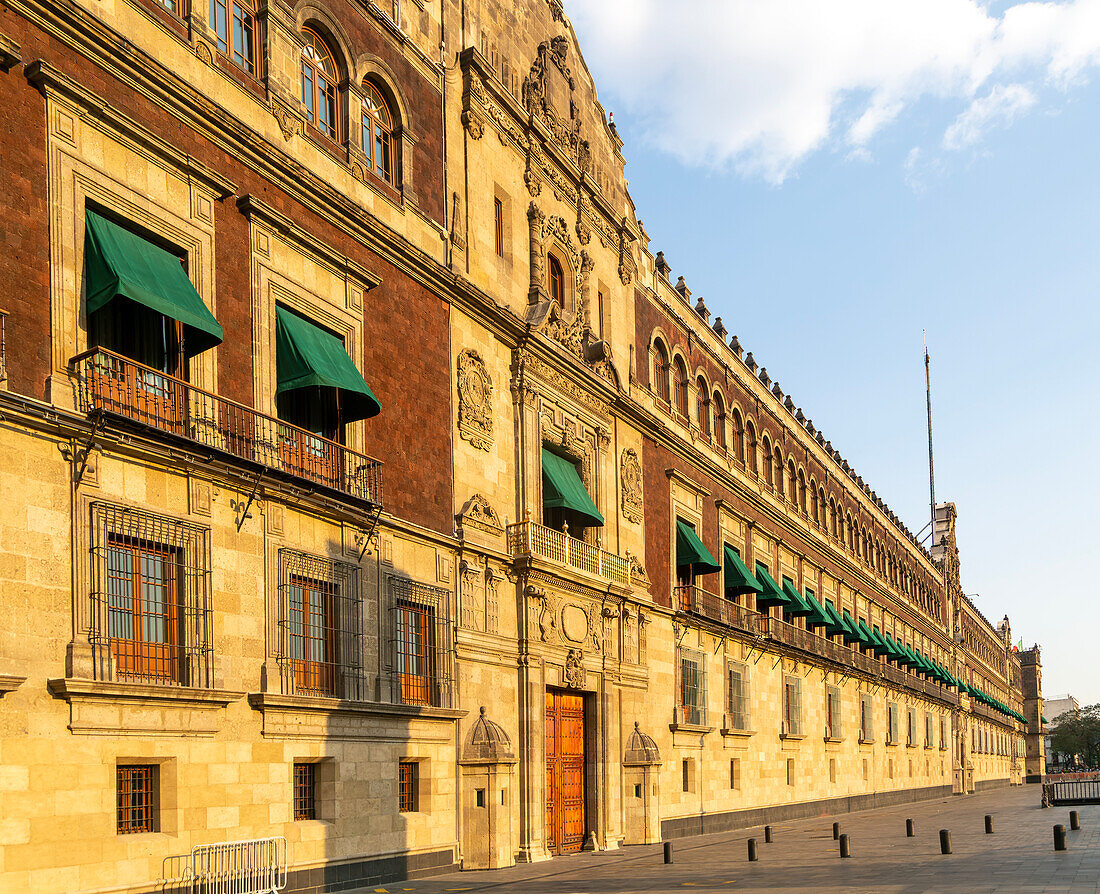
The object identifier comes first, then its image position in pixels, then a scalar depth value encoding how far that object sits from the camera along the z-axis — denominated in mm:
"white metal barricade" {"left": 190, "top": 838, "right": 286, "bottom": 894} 16203
